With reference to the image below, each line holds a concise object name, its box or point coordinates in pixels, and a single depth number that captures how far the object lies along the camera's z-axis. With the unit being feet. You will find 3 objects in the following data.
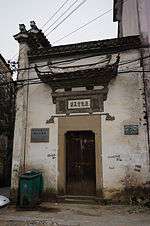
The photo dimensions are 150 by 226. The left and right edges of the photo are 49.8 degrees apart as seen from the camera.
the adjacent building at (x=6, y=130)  29.39
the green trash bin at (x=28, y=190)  17.89
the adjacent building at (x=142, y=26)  20.06
